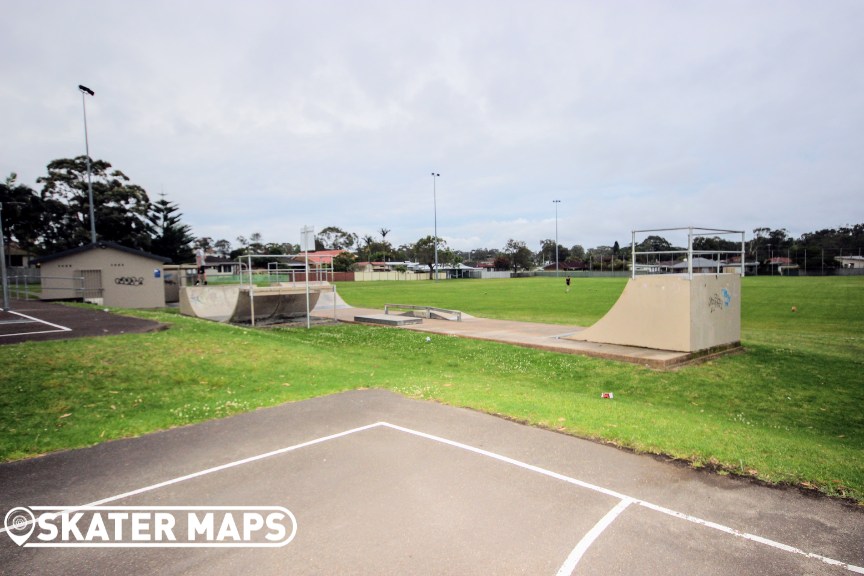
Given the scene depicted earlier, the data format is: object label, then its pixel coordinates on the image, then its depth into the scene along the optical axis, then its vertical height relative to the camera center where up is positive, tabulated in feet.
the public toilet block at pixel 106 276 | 91.45 -0.27
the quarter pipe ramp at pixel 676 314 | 41.04 -4.53
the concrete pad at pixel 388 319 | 62.16 -6.53
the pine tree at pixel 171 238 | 197.80 +14.18
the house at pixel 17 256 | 220.74 +9.19
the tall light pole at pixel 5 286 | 57.00 -1.11
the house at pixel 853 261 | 331.90 -1.92
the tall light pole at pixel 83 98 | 109.60 +39.02
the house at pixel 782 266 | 292.20 -3.69
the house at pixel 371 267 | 359.87 +1.20
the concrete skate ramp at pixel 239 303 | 66.90 -4.53
